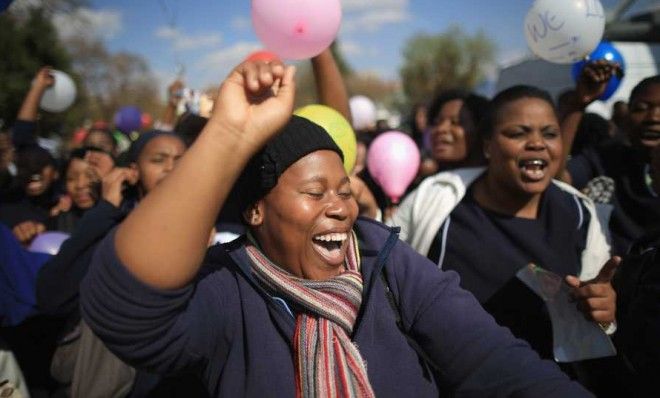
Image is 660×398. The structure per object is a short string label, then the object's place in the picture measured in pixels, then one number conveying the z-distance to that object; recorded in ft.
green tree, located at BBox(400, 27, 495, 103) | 156.04
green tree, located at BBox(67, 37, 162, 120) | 98.22
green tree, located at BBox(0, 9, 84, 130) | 70.69
